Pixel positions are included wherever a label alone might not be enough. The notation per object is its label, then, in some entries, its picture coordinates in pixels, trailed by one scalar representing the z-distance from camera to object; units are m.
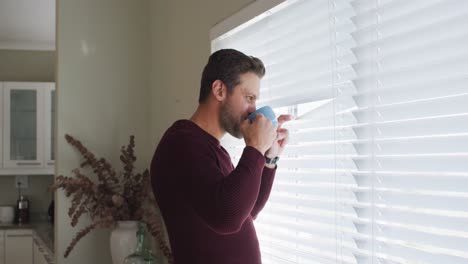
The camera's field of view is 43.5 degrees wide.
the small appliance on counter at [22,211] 6.02
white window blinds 1.29
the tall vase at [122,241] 3.00
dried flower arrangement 3.04
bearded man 1.38
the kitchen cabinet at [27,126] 5.89
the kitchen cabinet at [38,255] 4.47
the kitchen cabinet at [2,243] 5.64
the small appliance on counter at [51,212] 5.80
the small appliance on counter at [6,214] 5.98
